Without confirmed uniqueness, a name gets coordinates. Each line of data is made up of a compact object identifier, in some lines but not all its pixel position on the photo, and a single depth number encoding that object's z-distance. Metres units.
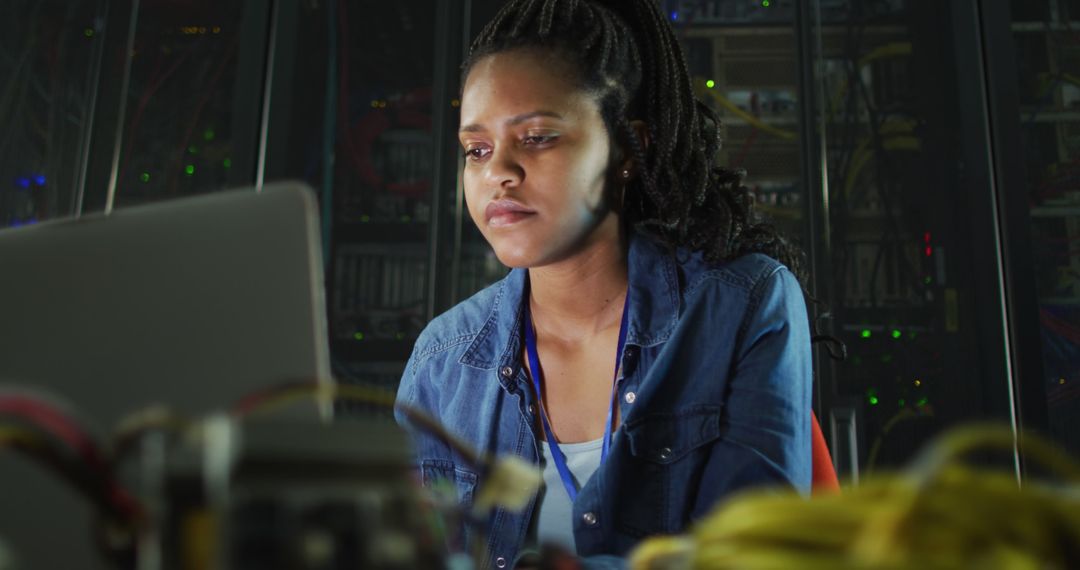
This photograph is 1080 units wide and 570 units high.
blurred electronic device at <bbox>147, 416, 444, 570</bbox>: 0.28
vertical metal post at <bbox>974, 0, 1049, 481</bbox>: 2.59
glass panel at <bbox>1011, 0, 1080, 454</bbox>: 2.65
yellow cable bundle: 0.26
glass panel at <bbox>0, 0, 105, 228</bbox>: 2.82
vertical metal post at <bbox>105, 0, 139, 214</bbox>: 2.90
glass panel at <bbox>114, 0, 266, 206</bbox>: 2.88
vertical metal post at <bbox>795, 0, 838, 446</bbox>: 2.76
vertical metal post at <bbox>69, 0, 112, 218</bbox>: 2.86
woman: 1.13
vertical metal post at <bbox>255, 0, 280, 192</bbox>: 2.85
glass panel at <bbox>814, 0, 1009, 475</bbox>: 2.69
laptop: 0.43
